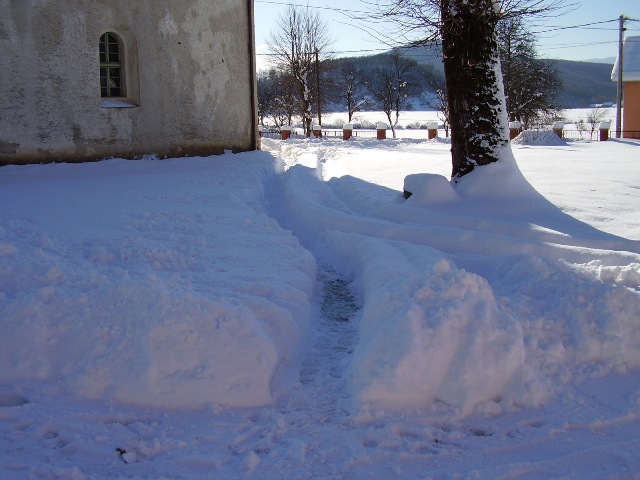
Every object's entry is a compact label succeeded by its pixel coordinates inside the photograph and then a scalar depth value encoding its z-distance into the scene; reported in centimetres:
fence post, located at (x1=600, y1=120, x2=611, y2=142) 2684
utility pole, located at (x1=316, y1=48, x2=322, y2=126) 4516
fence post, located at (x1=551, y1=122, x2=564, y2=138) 2812
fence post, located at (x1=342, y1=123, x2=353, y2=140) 3222
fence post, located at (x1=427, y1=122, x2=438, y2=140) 3136
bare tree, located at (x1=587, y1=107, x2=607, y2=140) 4701
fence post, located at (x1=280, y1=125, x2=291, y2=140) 3172
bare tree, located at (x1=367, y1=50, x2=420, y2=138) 5675
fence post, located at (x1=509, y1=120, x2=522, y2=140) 2862
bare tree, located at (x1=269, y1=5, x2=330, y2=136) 4450
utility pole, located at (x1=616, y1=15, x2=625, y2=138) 3394
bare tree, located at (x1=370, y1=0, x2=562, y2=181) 906
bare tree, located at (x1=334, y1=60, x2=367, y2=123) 6138
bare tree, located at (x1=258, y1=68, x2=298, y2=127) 4979
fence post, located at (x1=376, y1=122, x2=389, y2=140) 3206
